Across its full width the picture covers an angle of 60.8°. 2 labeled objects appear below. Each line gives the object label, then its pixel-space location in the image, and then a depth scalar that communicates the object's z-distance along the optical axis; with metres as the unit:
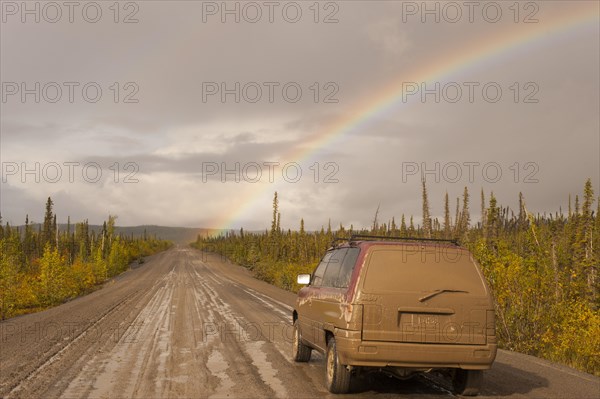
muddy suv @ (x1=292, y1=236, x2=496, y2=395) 6.37
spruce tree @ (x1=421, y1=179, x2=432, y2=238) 72.46
